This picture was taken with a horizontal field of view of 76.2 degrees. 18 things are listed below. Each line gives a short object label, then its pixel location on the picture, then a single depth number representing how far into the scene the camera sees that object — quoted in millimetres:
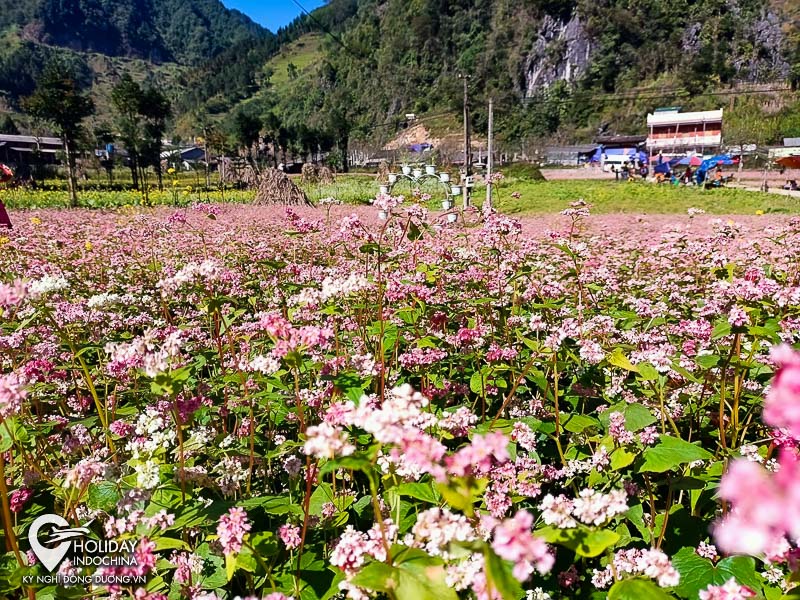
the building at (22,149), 68438
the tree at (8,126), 99875
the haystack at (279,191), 25047
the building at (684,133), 66312
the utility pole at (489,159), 15973
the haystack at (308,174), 38312
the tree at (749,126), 70375
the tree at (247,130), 67125
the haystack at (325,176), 37938
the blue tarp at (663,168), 42756
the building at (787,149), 46231
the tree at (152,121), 38062
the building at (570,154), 75688
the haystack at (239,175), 36469
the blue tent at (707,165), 34978
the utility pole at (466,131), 24297
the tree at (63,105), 26062
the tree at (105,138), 43219
